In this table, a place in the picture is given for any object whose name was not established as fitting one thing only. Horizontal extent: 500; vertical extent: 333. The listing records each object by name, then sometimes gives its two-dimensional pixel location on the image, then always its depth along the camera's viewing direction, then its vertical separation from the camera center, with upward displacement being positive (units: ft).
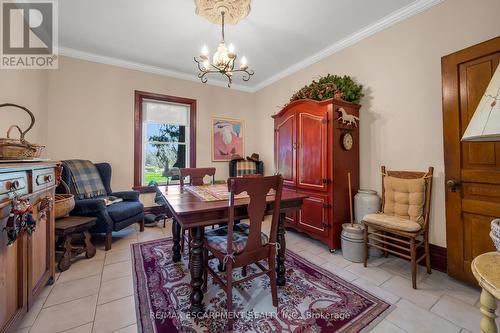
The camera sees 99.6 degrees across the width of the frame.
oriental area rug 4.72 -3.46
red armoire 8.48 +0.32
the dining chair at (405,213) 6.55 -1.58
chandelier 6.94 +3.66
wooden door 5.57 +0.03
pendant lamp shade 2.62 +0.63
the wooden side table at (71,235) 7.07 -2.24
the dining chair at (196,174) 8.77 -0.15
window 12.41 +2.14
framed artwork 14.76 +2.29
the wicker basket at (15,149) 4.39 +0.51
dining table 4.70 -1.12
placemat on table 5.97 -0.70
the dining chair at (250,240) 4.64 -1.77
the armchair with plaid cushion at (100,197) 8.41 -1.18
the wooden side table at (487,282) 2.50 -1.35
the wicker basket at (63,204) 7.13 -1.14
